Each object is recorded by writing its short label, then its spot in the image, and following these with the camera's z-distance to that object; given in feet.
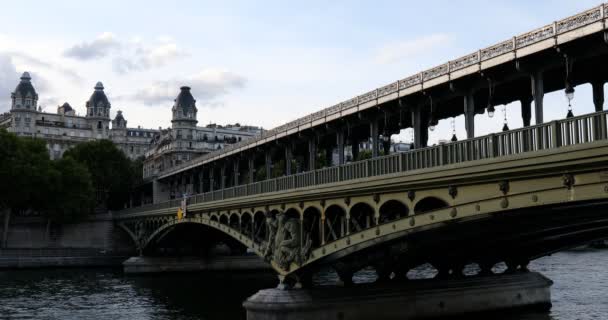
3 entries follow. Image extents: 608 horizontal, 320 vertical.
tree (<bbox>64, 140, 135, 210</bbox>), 387.96
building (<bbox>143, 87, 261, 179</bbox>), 457.27
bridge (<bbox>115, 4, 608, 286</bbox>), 71.51
